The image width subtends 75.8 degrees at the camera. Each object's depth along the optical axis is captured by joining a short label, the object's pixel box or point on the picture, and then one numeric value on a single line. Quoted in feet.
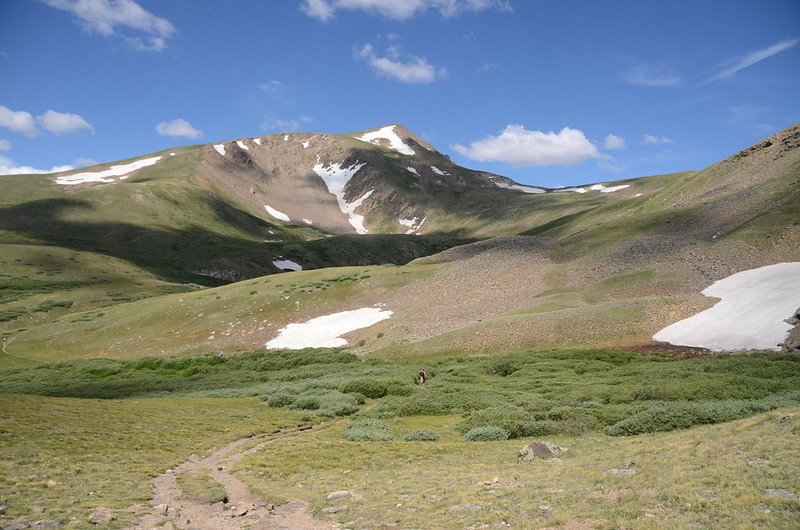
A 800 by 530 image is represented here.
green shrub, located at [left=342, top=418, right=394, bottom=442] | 89.66
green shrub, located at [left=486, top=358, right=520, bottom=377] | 139.54
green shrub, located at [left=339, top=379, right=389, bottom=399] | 128.88
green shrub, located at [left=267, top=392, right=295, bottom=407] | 123.34
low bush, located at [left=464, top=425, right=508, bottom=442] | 84.79
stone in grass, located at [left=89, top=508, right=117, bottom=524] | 45.21
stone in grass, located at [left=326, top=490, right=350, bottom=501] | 55.26
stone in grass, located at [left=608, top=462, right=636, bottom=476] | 51.05
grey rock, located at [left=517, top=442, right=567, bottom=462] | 66.03
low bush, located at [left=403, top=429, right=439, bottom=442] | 87.35
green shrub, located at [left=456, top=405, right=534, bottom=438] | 86.95
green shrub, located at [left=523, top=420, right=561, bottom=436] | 84.94
